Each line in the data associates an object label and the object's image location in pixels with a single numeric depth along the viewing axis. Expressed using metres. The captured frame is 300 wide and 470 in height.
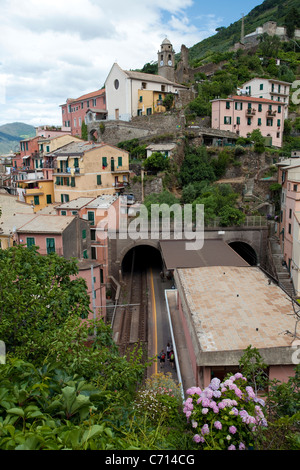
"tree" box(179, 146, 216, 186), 43.00
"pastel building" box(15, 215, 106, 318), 25.45
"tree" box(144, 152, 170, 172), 41.78
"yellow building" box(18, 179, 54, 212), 41.56
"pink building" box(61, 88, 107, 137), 60.69
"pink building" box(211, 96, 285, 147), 49.81
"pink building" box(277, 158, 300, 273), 29.66
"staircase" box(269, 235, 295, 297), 29.81
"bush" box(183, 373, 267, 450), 5.93
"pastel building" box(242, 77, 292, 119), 55.95
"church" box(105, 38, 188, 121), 54.38
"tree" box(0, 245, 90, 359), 8.95
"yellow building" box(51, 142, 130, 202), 40.53
